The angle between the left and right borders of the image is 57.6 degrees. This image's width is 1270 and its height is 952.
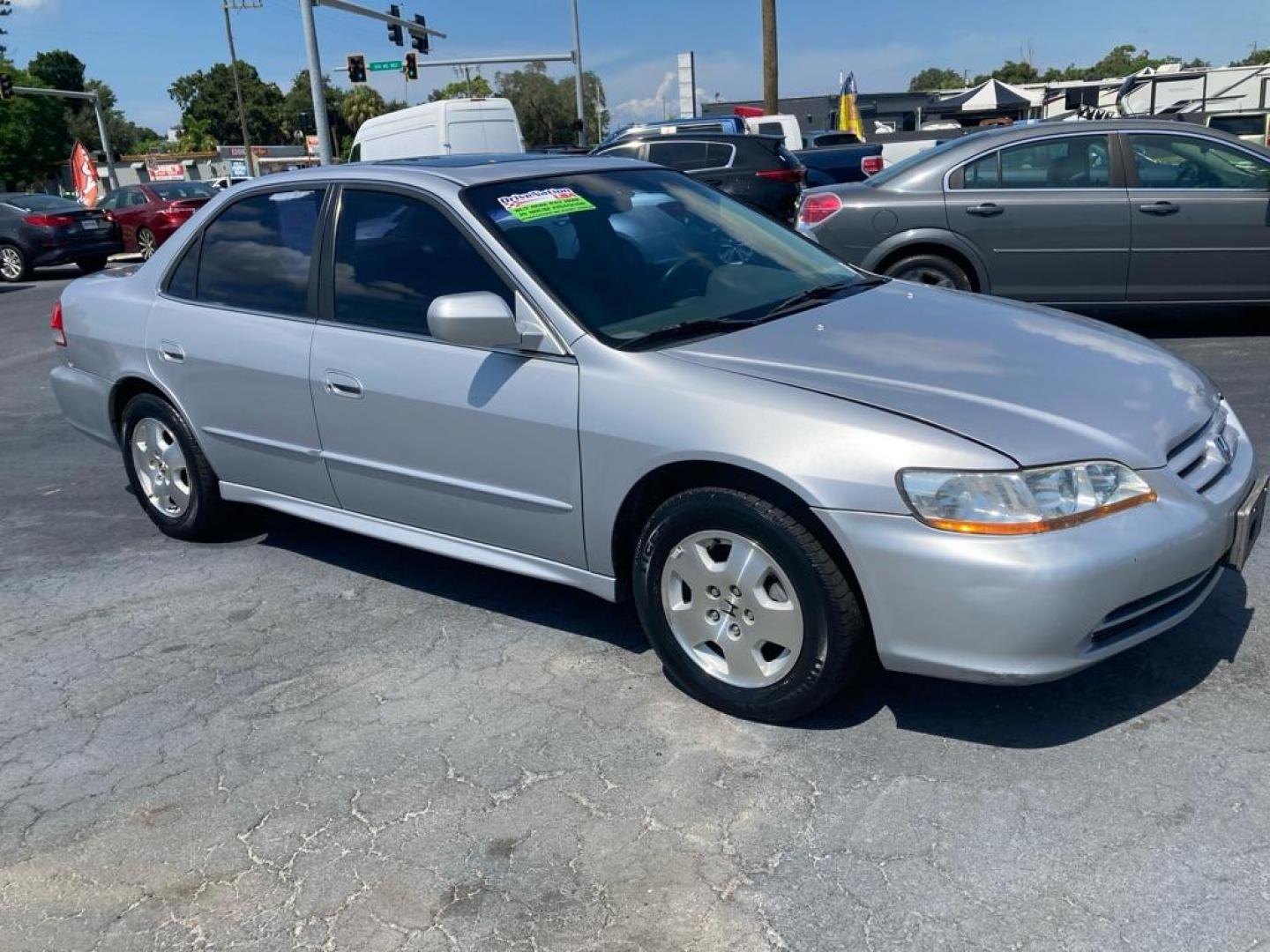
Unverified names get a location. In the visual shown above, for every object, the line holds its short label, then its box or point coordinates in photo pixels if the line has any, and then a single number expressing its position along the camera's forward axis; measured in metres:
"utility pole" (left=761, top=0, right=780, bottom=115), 24.73
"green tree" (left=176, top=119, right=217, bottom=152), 86.50
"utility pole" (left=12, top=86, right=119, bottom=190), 38.03
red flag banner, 24.81
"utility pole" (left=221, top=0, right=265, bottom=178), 55.44
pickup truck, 17.95
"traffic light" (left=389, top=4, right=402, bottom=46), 33.72
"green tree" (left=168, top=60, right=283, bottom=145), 94.31
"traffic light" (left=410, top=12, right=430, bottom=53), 35.78
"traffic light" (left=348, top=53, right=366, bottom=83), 32.25
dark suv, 14.11
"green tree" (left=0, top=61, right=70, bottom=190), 61.66
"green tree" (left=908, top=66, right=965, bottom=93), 127.00
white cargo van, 18.36
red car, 20.19
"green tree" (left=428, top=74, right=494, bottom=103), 88.26
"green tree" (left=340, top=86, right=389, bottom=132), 79.75
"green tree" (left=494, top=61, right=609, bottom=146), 83.06
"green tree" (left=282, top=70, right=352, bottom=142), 95.06
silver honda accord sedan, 2.90
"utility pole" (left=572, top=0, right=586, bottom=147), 42.59
